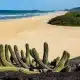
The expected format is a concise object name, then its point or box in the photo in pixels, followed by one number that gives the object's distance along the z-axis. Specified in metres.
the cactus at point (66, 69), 3.57
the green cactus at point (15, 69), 3.37
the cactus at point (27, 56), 4.17
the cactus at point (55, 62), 4.21
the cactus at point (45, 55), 3.89
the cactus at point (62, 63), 3.73
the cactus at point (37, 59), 3.73
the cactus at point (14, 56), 3.97
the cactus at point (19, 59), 3.86
